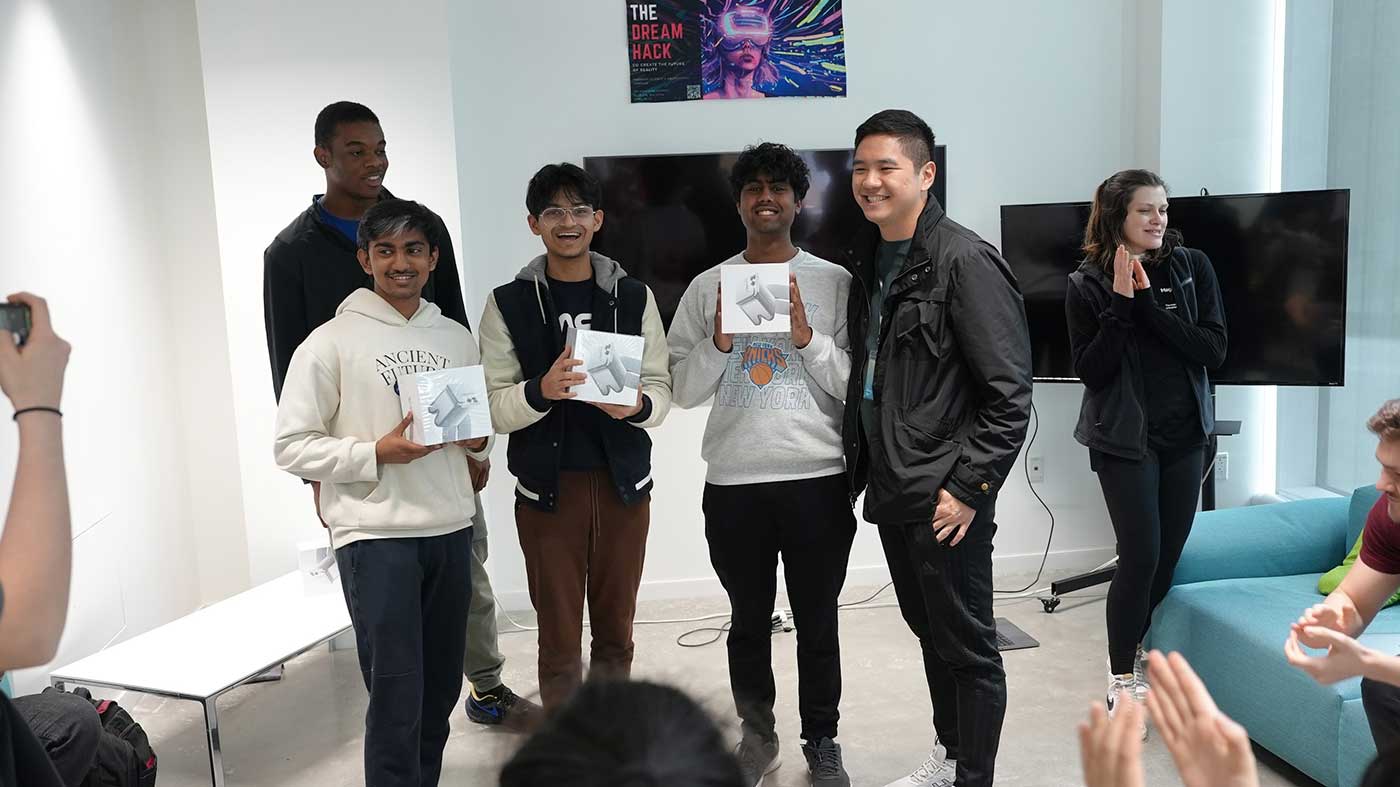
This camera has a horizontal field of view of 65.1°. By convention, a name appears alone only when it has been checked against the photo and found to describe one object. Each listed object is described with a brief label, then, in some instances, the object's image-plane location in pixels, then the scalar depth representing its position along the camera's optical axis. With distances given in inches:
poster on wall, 163.8
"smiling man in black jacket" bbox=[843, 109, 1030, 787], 92.8
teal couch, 102.0
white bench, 113.2
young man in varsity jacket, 105.8
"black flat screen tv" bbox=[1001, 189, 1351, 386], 144.3
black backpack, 99.5
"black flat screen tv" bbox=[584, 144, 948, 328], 162.9
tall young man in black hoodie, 106.7
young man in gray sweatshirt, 103.0
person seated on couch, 69.0
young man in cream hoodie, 91.3
